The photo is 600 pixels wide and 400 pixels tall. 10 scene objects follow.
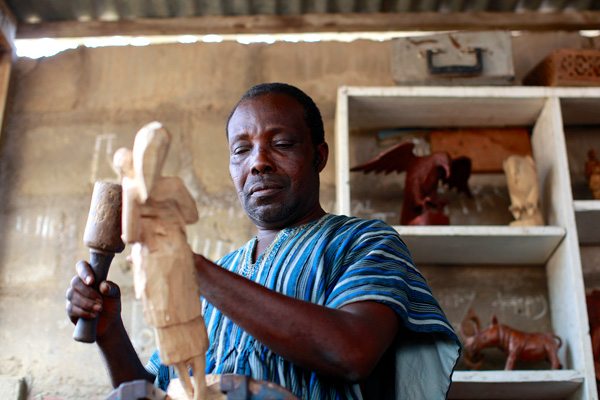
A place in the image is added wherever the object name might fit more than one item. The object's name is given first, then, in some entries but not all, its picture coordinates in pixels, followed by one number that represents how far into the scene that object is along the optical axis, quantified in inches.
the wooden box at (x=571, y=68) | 111.6
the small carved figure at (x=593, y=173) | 107.2
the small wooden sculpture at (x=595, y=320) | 97.3
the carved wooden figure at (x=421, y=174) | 103.7
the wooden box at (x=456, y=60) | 114.8
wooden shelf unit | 95.1
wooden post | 116.8
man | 50.1
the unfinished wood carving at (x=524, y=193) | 103.3
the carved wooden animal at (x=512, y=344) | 97.3
